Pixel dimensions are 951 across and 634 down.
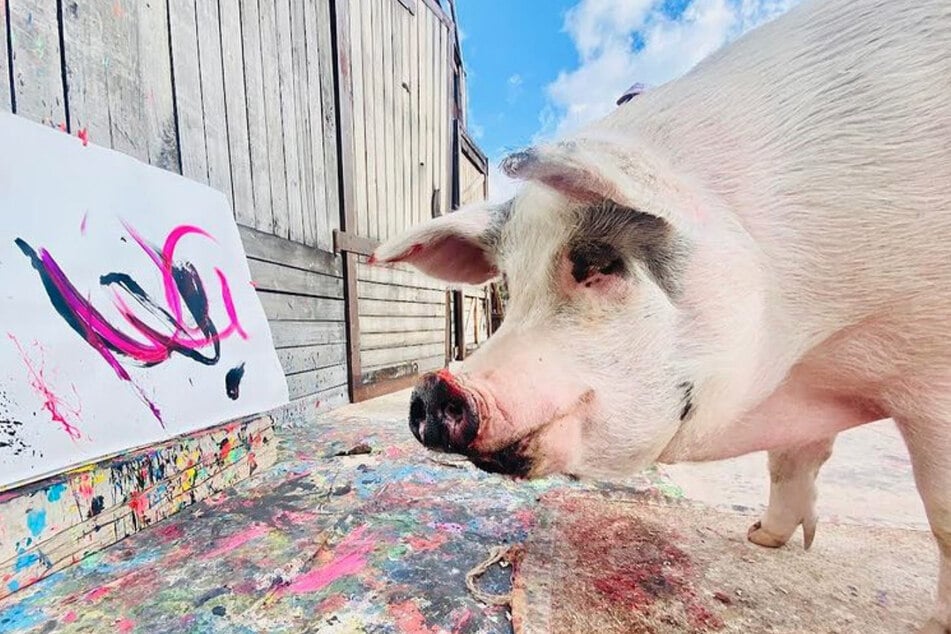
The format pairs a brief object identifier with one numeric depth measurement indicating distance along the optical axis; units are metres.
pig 0.95
